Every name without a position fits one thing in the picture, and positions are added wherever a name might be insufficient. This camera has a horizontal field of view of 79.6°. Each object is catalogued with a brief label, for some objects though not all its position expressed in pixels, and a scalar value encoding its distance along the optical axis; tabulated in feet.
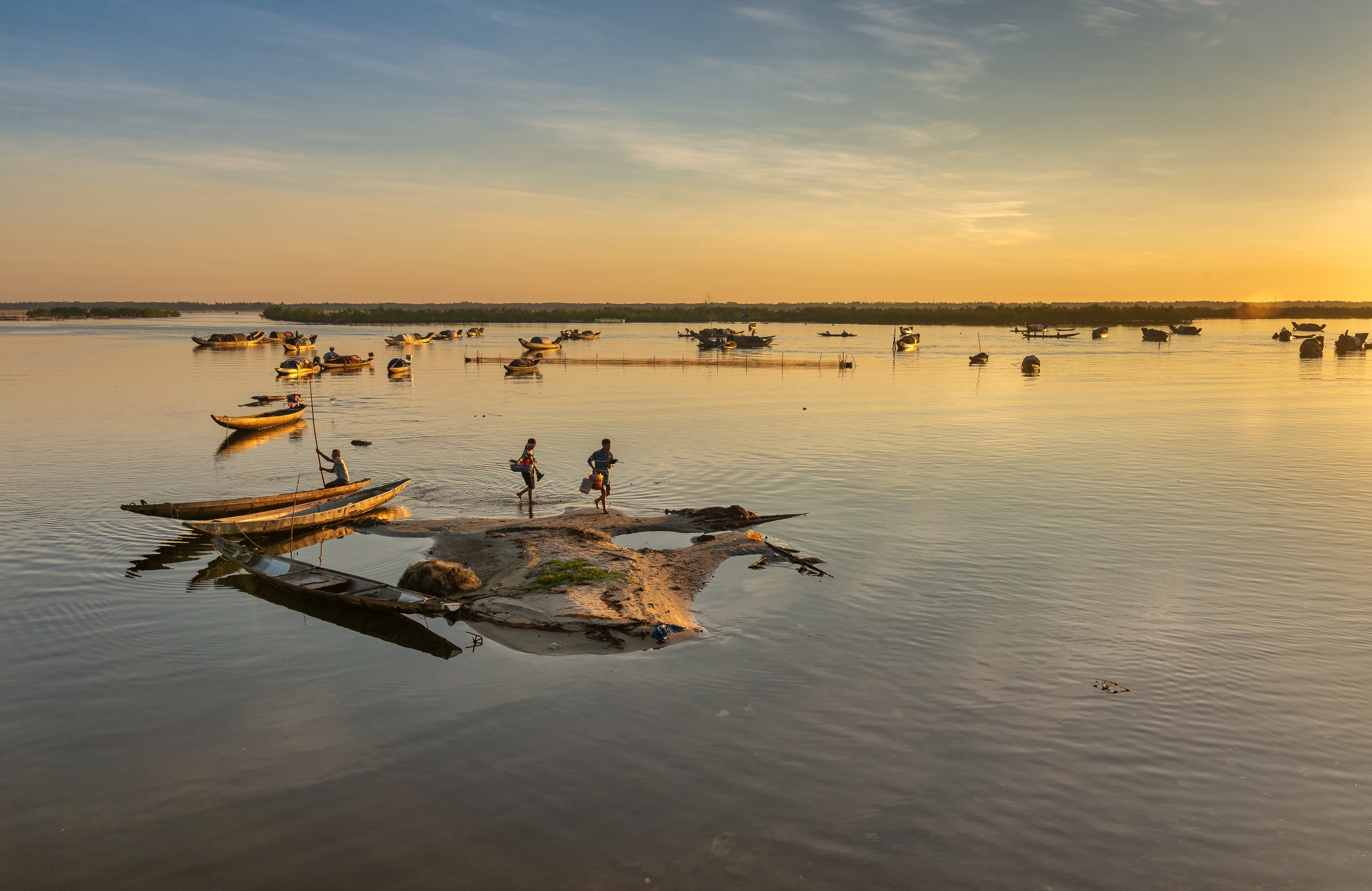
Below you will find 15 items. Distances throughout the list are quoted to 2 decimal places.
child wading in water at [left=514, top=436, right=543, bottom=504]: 79.66
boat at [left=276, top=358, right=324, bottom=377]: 218.79
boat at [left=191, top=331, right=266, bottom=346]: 348.18
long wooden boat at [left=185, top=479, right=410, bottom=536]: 67.36
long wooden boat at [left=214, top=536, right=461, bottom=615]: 49.73
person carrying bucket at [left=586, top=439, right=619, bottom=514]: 76.64
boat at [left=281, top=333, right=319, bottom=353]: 286.34
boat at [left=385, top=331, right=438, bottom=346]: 354.74
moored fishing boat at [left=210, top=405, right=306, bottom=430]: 123.34
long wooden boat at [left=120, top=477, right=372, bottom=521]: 69.87
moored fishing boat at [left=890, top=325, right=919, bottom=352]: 341.29
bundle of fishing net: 54.03
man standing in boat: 81.30
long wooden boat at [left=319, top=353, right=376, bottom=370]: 250.78
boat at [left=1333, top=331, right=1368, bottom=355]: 361.71
